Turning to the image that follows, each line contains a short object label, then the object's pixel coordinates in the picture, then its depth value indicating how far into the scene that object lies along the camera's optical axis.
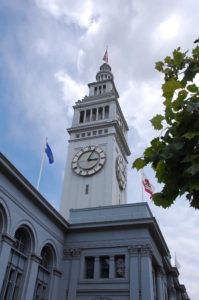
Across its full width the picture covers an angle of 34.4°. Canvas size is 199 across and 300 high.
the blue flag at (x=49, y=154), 33.11
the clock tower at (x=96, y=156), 37.47
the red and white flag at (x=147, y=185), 35.19
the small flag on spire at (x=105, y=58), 57.34
